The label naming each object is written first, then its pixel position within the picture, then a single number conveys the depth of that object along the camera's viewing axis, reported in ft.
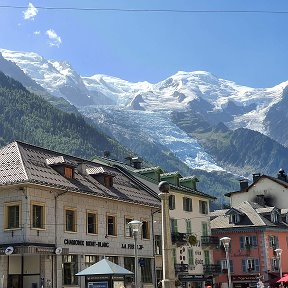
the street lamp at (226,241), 146.42
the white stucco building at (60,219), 135.64
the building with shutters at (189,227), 202.59
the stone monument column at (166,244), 88.84
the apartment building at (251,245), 244.83
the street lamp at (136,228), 114.40
